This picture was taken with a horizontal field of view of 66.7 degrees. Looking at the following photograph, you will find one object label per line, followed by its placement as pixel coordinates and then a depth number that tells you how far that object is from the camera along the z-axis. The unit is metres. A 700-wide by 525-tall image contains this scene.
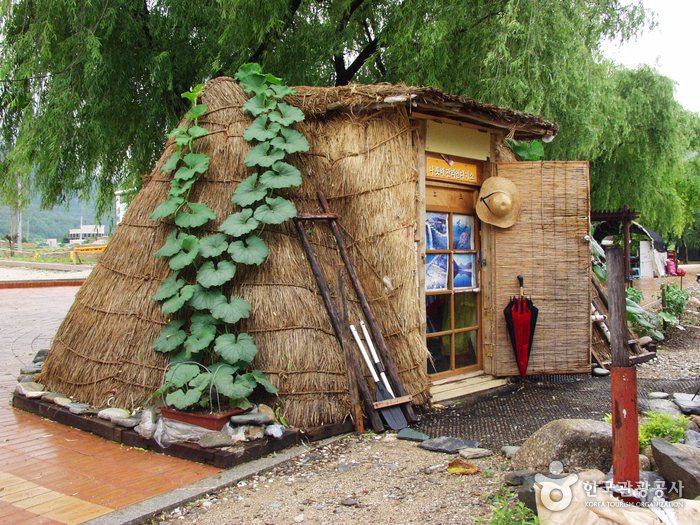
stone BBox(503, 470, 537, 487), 3.34
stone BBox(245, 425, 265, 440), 4.12
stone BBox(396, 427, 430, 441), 4.44
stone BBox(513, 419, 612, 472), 3.42
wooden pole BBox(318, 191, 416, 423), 4.86
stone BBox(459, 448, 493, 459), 4.02
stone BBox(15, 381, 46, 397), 5.17
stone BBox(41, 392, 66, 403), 5.02
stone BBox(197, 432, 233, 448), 3.93
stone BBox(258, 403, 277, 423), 4.32
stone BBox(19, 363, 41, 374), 6.07
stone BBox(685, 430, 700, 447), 3.58
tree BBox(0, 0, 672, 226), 7.20
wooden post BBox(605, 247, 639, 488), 2.72
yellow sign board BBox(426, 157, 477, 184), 5.82
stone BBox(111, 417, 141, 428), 4.40
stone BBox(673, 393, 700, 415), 4.72
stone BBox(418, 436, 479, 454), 4.16
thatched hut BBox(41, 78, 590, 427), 4.73
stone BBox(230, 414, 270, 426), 4.13
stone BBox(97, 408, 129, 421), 4.50
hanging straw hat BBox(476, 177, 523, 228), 6.10
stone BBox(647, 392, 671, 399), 5.54
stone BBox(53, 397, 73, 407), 4.88
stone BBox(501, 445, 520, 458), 3.94
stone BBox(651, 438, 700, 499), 2.82
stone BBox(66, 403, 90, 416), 4.70
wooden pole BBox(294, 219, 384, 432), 4.65
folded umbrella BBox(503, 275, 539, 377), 6.14
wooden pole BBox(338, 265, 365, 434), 4.63
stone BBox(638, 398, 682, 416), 4.76
